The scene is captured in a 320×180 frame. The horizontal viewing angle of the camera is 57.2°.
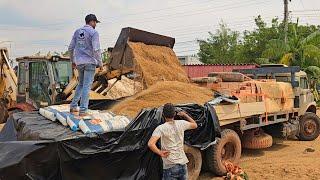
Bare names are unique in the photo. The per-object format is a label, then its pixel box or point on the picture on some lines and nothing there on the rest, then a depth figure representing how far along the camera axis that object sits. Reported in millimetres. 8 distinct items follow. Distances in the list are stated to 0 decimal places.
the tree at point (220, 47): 31198
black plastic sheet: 4128
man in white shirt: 4019
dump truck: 5977
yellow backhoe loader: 6657
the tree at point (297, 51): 15801
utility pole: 19573
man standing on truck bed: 4901
